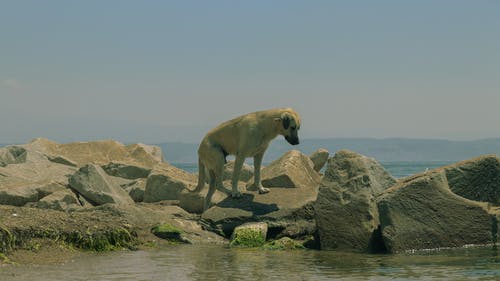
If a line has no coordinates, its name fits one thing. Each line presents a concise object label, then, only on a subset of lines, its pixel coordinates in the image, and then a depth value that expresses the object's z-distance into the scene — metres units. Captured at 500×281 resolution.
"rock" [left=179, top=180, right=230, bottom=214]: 18.36
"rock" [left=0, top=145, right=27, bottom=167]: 24.62
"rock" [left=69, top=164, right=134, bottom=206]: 17.56
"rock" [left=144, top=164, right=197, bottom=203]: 20.02
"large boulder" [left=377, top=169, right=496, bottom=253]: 14.05
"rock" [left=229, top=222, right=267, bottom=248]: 15.02
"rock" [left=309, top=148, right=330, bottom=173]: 24.31
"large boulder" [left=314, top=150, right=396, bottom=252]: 14.27
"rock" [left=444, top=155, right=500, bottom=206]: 15.48
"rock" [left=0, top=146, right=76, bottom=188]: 19.10
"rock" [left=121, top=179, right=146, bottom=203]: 20.77
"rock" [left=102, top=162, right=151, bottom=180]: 24.12
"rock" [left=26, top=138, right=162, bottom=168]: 27.09
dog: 16.44
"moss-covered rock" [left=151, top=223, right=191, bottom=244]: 15.39
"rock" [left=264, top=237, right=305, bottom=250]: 14.80
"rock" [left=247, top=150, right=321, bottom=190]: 18.20
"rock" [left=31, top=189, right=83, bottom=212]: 16.77
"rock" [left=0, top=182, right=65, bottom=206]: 17.30
